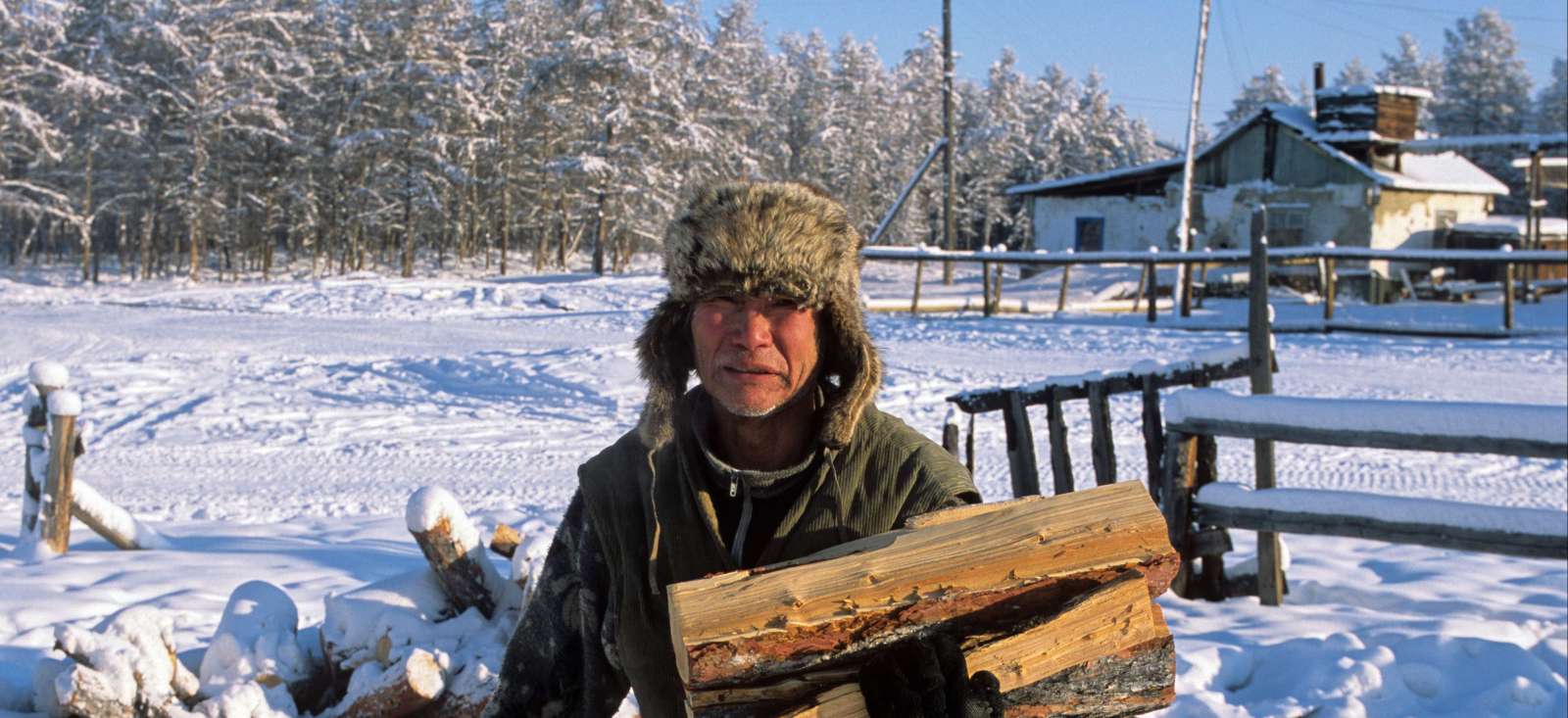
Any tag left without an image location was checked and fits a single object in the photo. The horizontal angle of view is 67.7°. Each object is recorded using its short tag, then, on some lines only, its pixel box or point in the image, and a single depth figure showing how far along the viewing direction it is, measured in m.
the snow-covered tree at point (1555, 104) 61.59
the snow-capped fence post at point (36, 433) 5.97
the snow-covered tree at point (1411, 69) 74.06
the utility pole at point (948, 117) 31.98
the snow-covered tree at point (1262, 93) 72.56
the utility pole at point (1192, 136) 25.61
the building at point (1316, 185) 28.80
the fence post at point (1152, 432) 5.84
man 1.96
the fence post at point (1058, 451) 6.34
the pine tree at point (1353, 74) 84.75
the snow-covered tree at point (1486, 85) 56.75
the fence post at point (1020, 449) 6.29
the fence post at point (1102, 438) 6.17
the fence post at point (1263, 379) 5.42
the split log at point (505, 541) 4.95
